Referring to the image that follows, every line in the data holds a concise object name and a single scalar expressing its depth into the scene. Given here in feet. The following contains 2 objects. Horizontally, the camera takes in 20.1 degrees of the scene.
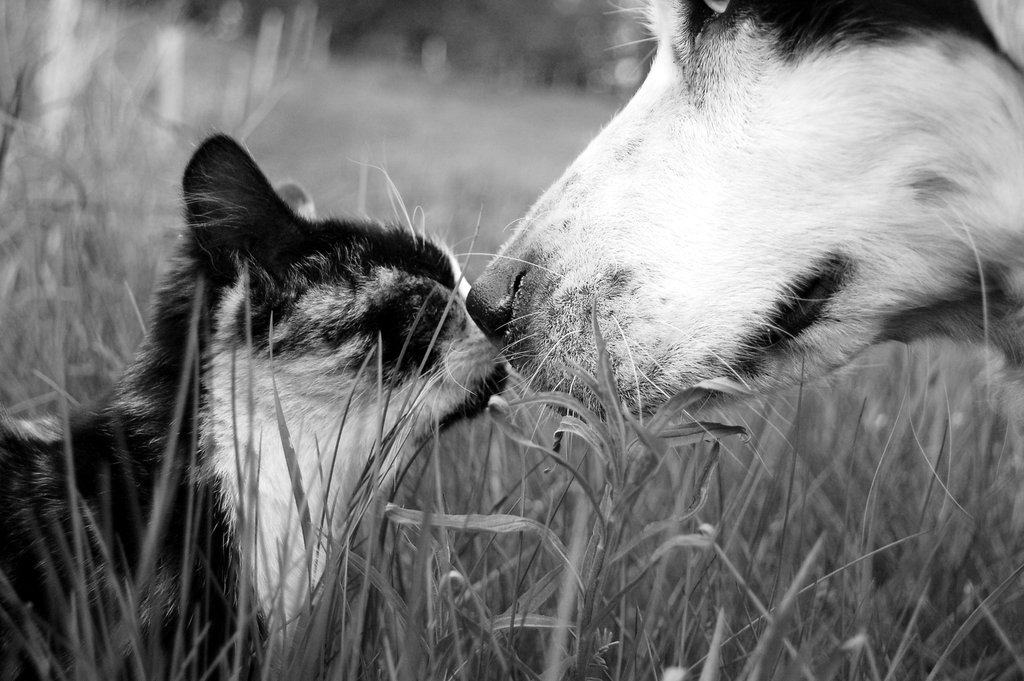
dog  3.13
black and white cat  2.99
